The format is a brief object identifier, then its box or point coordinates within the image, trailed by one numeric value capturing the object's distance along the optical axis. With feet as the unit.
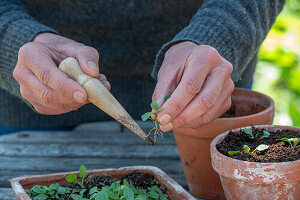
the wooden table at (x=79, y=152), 3.57
